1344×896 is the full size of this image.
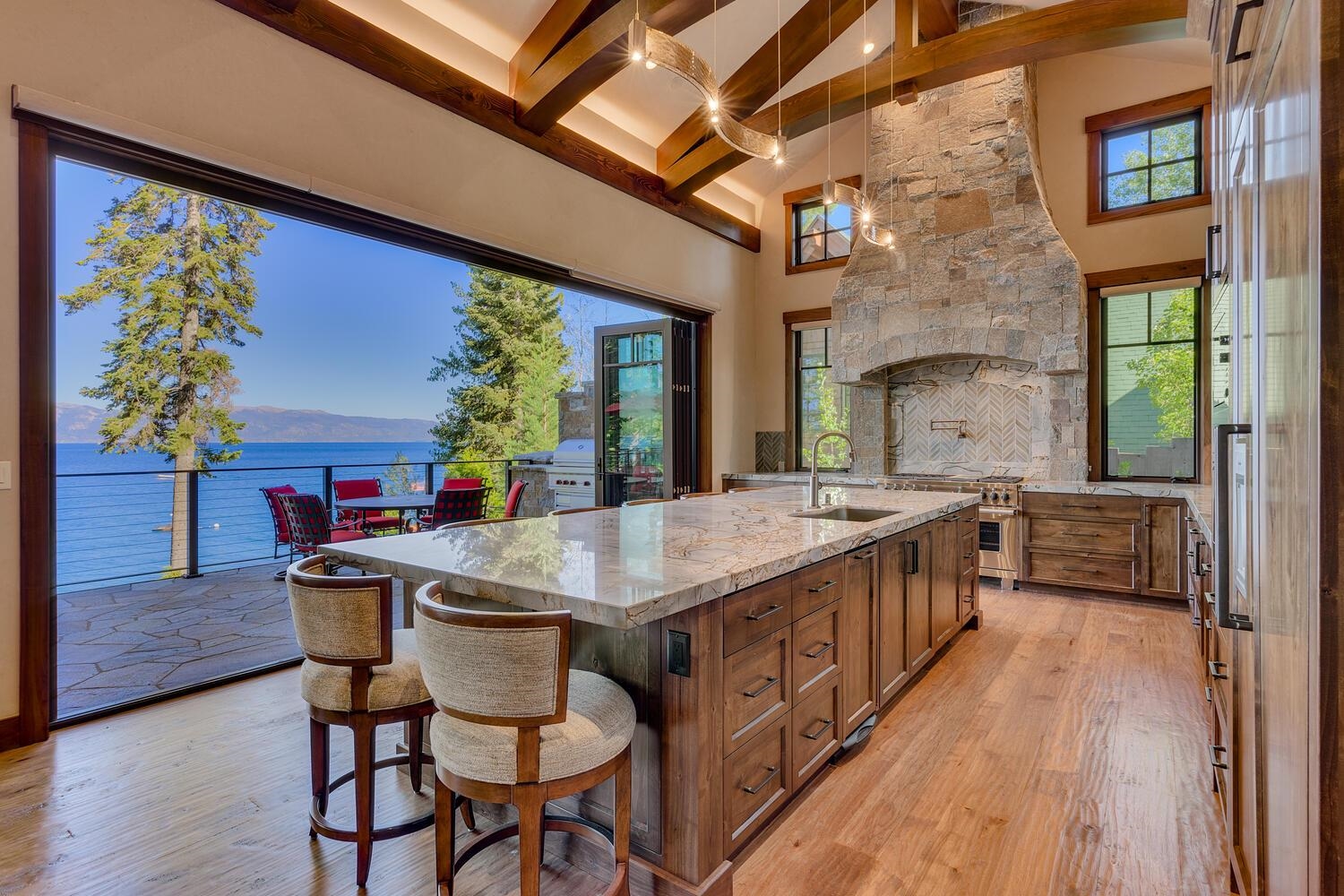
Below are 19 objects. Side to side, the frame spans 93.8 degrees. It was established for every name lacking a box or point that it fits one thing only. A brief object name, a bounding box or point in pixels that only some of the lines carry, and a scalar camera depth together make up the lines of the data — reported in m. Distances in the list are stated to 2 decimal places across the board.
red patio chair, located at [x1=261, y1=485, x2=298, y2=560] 5.55
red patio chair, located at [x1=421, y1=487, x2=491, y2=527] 5.09
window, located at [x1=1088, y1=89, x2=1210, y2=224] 4.94
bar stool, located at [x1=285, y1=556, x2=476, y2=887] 1.61
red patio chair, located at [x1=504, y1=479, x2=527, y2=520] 5.69
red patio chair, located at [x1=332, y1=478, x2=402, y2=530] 6.03
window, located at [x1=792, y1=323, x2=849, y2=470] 6.68
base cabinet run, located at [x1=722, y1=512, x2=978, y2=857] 1.73
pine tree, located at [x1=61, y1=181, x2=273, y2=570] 6.79
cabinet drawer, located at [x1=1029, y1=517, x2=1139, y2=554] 4.65
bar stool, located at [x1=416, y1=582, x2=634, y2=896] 1.28
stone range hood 5.06
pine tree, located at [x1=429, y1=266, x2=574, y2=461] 12.61
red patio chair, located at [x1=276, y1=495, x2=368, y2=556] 5.06
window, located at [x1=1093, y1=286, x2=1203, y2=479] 5.00
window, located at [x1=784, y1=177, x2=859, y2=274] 6.63
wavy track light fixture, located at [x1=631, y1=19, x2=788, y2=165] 2.04
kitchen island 1.55
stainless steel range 5.02
